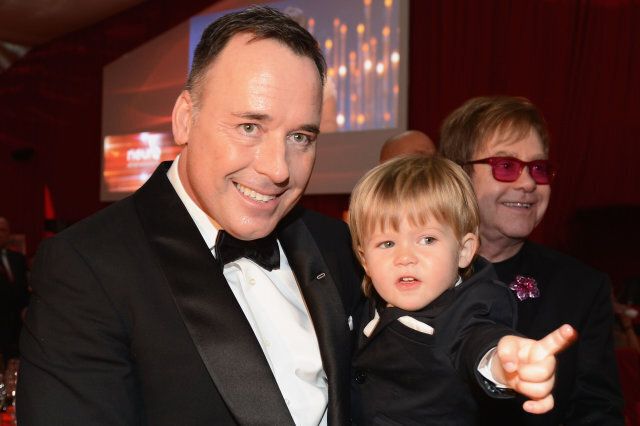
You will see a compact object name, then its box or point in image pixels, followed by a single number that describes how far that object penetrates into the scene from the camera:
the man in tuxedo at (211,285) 1.64
